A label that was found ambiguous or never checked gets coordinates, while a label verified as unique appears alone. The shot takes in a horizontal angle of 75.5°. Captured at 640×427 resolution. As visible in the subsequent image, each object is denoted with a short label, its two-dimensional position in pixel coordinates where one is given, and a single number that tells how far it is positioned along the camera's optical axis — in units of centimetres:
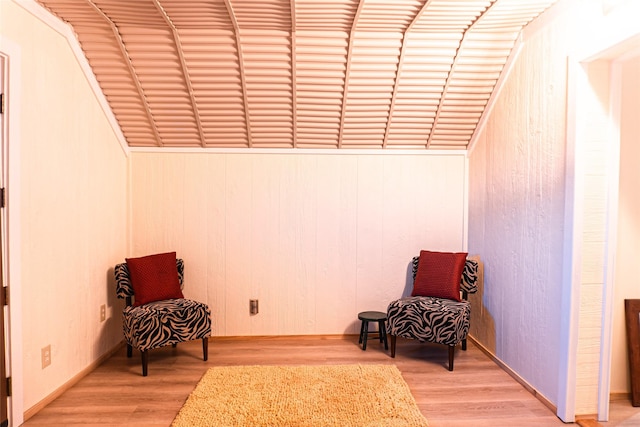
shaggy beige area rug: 240
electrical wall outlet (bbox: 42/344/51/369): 260
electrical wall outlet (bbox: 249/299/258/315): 398
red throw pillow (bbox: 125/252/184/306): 334
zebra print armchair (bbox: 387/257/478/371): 321
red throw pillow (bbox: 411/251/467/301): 356
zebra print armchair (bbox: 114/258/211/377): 306
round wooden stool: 362
